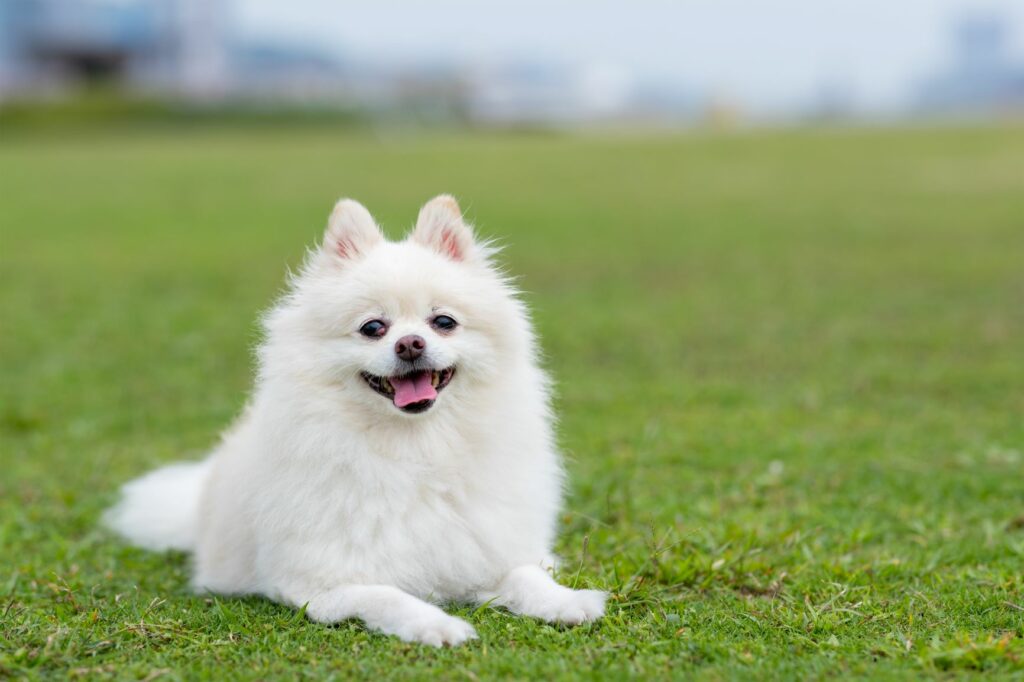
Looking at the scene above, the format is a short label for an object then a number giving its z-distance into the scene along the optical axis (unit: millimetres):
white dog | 3439
